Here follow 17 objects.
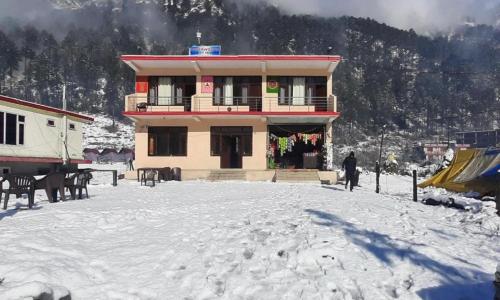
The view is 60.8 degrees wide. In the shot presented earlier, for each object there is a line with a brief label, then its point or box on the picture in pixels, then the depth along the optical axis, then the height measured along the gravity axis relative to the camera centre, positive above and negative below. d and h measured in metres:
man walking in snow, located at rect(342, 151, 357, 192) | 17.19 -0.54
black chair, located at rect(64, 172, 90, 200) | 11.68 -0.93
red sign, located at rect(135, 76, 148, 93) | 25.72 +3.90
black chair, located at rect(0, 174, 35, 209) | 9.72 -0.84
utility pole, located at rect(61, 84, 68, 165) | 24.44 +0.57
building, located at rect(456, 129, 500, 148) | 57.19 +2.34
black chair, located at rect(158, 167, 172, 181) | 21.81 -1.19
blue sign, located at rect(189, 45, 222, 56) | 27.08 +6.46
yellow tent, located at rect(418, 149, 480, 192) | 17.50 -0.82
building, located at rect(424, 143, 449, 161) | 86.32 +0.73
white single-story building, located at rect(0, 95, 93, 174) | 20.38 +0.65
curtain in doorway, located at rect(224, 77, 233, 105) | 25.72 +3.65
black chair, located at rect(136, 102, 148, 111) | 25.06 +2.62
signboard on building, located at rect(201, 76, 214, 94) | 25.67 +4.06
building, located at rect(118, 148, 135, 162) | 47.61 -0.40
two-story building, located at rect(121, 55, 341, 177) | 25.11 +2.46
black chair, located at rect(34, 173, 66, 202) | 10.55 -0.86
